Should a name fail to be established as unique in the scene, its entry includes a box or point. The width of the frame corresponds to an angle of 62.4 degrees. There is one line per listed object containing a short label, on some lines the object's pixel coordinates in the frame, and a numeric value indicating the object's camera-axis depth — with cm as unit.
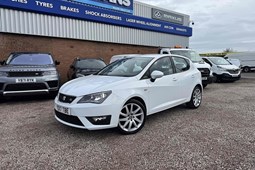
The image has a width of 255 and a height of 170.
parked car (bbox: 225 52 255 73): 2370
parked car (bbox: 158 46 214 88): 923
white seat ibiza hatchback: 358
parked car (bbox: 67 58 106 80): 812
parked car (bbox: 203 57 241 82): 1234
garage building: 1088
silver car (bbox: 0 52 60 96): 624
